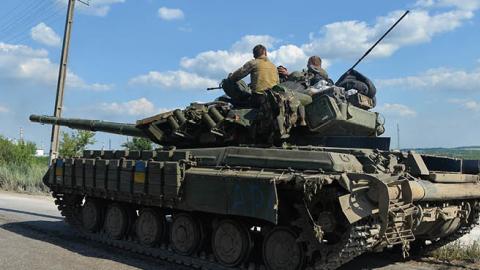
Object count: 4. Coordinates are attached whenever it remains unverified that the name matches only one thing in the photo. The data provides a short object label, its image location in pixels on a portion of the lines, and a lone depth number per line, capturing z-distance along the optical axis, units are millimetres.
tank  7047
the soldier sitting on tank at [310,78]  9711
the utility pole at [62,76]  23062
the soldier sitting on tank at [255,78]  9812
